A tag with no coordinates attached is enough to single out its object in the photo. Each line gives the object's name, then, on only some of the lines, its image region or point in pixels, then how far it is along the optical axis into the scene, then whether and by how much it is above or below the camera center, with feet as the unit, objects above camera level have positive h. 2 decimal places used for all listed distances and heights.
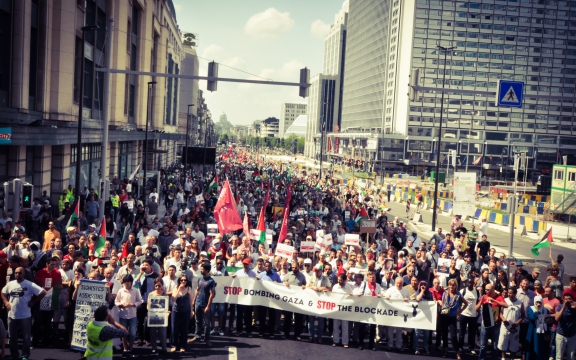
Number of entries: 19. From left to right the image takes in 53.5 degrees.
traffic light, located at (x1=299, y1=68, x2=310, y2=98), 55.26 +6.67
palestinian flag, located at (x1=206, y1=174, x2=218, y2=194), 105.25 -7.51
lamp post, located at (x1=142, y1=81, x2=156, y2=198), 115.47 -0.20
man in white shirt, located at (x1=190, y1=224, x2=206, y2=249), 56.44 -9.07
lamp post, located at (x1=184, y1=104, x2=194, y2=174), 184.34 -4.59
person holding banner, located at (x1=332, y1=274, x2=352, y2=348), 40.24 -12.07
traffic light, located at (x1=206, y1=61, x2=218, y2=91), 56.03 +7.17
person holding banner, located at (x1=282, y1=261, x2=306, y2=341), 41.39 -11.88
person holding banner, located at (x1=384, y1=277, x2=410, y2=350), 39.96 -9.92
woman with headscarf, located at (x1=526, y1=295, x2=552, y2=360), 37.96 -11.26
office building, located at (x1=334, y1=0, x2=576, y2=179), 395.96 +58.17
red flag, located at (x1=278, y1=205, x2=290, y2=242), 59.21 -8.47
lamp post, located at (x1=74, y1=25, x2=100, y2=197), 69.26 +0.16
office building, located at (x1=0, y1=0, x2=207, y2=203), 71.31 +8.41
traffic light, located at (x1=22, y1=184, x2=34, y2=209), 51.96 -5.51
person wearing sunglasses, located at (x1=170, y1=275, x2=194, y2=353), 36.14 -10.73
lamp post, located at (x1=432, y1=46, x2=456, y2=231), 98.95 -8.29
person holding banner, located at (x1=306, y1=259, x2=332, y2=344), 40.57 -9.81
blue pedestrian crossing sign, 51.65 +6.17
